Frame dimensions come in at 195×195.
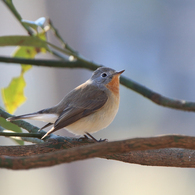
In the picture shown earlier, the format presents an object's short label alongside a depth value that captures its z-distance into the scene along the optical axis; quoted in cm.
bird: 473
